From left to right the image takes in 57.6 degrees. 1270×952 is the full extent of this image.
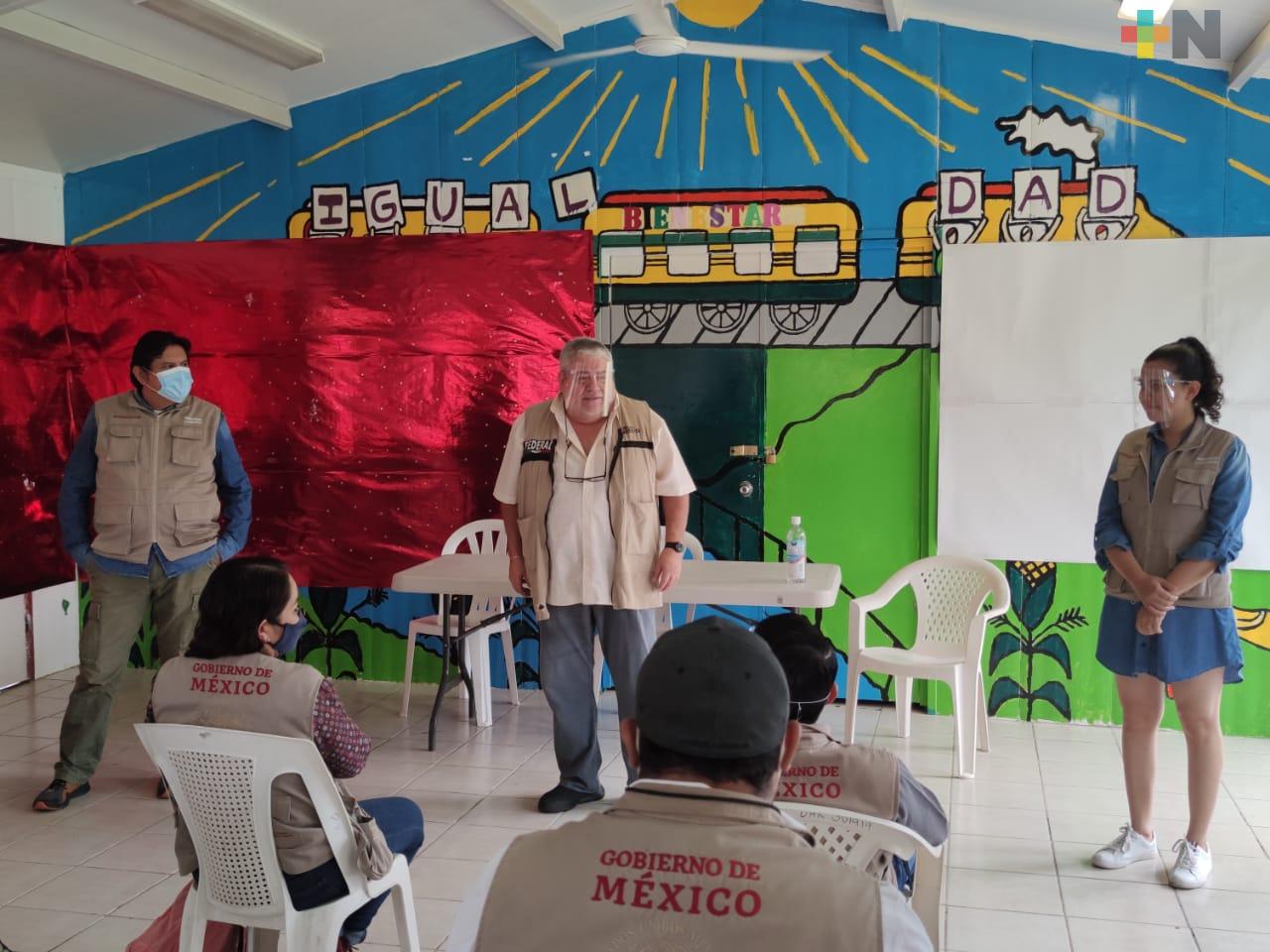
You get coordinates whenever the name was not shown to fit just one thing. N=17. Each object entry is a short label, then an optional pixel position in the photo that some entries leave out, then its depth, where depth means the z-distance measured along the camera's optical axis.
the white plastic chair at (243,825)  2.16
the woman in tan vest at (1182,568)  3.11
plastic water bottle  4.05
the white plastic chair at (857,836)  1.89
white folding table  3.99
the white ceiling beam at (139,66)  4.16
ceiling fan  5.05
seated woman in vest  2.24
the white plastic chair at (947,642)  4.26
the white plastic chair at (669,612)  4.72
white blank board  4.65
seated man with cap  1.14
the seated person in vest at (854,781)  1.95
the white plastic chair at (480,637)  4.95
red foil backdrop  5.39
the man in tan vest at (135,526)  3.97
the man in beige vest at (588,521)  3.70
